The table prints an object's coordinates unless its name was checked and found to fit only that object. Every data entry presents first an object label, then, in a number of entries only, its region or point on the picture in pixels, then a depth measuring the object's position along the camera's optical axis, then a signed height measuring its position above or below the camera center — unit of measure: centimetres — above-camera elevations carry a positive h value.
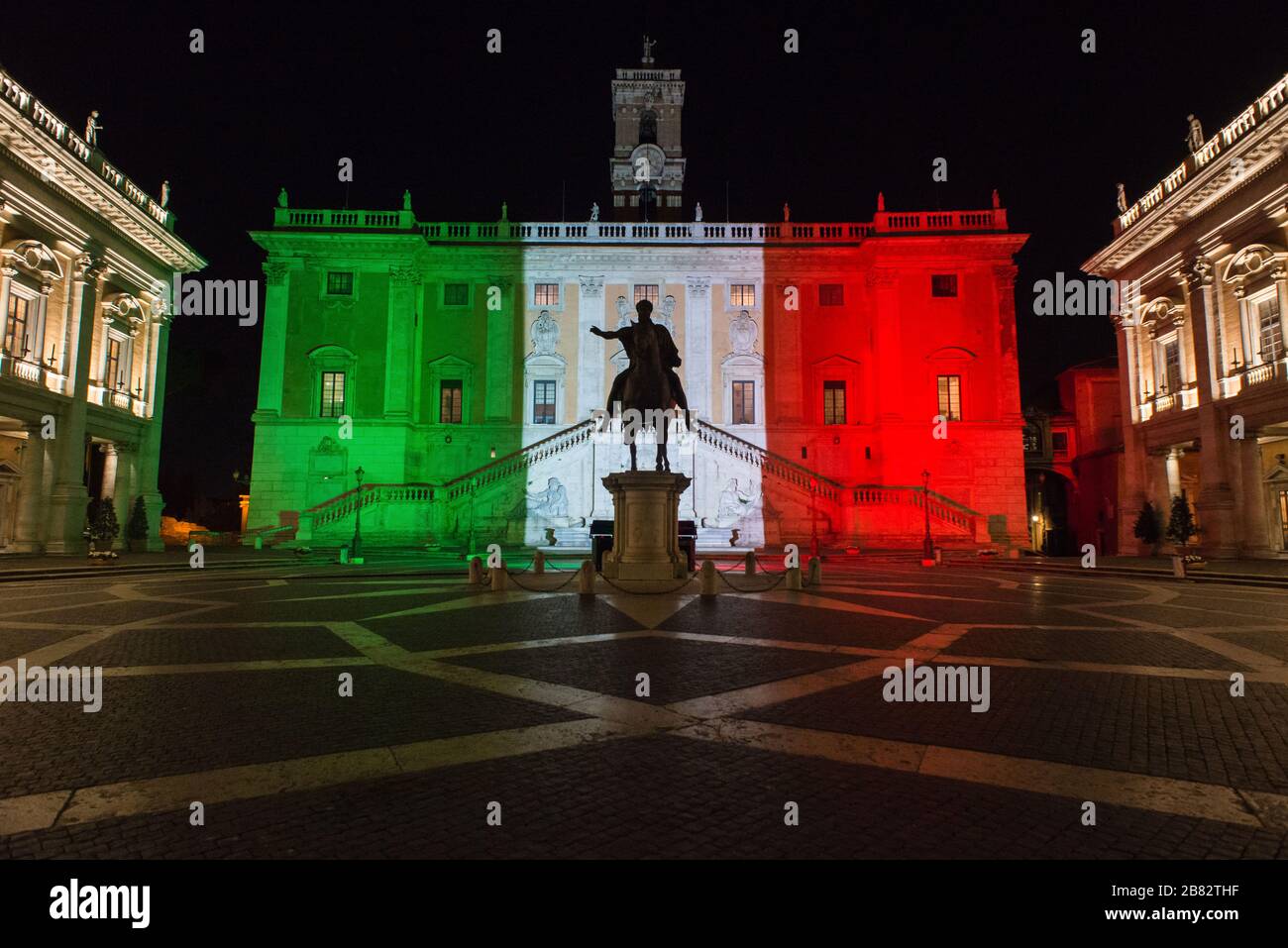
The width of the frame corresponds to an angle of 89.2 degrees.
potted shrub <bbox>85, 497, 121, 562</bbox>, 2414 -19
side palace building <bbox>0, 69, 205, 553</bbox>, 2286 +788
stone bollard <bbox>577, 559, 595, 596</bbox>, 1249 -107
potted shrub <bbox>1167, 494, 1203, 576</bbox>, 2523 -6
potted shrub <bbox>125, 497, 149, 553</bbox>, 2756 -14
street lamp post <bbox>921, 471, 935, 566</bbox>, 2414 -110
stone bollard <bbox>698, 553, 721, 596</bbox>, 1282 -110
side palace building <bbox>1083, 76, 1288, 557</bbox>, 2262 +750
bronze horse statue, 1488 +347
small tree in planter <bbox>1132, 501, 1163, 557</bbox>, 2783 -20
